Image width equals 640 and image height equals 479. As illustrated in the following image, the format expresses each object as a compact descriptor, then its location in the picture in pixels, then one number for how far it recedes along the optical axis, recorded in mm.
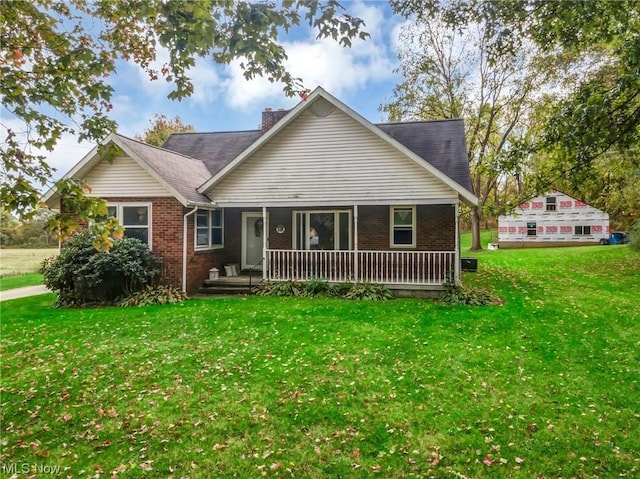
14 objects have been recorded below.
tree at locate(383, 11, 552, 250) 24406
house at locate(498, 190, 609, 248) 33000
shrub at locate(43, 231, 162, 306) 11156
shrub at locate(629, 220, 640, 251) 18406
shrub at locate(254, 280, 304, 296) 12438
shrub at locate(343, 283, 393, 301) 11766
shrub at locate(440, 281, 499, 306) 10852
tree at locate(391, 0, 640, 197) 4418
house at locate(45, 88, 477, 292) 12445
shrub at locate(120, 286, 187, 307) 11355
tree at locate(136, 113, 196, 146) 36625
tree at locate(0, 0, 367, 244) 3627
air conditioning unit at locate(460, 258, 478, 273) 16391
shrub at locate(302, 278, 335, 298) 12227
